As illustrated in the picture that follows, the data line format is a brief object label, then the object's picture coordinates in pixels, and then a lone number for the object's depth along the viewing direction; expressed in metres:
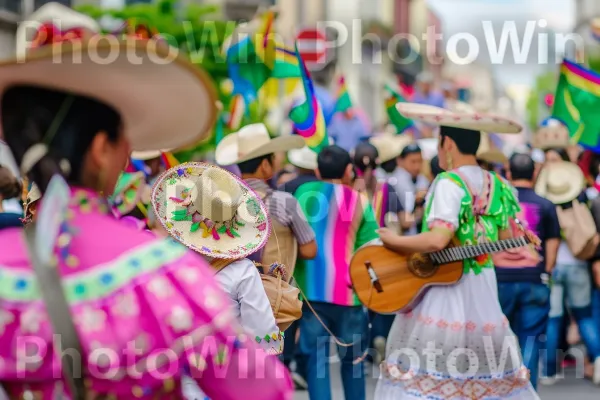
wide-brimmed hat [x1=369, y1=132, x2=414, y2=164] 10.57
